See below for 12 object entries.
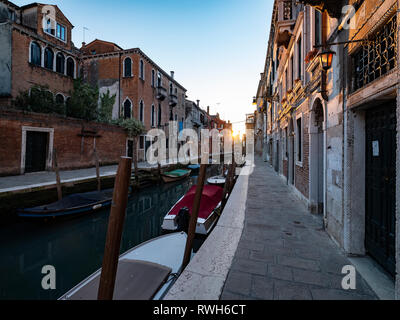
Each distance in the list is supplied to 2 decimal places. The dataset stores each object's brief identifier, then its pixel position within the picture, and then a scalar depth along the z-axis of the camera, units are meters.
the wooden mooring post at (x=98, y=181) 9.57
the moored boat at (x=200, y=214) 5.36
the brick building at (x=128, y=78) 18.23
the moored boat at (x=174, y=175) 14.69
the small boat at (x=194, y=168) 21.05
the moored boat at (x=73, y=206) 6.38
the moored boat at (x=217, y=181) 11.79
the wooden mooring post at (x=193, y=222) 3.22
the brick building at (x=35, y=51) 12.34
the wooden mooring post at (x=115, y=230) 1.71
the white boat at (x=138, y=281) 2.48
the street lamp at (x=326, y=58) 3.24
